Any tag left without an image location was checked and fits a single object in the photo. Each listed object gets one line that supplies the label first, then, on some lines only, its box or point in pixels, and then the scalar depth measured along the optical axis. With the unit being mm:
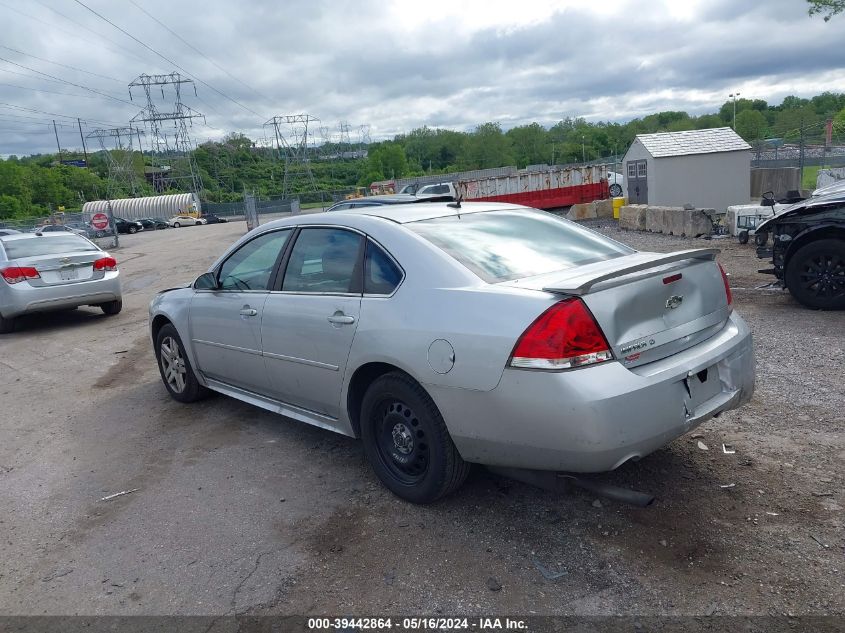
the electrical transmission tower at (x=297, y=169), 105250
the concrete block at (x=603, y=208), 22656
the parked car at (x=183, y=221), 69875
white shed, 20438
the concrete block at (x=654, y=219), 16562
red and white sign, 33969
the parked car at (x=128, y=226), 60719
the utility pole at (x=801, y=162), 18562
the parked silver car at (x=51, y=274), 9945
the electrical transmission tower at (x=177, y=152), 88750
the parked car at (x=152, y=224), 67525
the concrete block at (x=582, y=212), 23078
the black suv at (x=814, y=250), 7336
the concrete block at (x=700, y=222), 15102
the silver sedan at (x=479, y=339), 3049
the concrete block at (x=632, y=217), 17719
